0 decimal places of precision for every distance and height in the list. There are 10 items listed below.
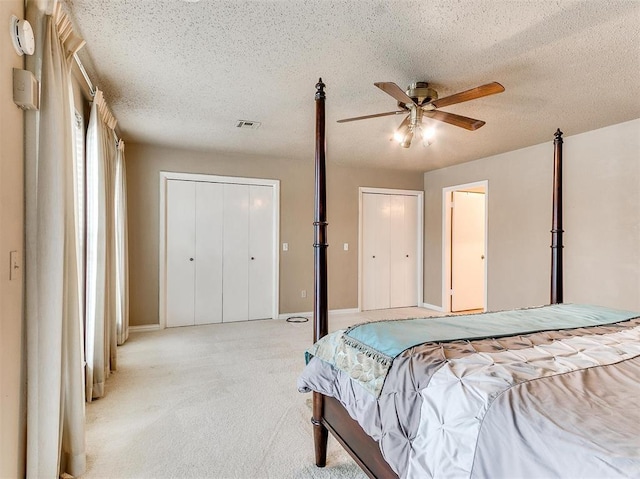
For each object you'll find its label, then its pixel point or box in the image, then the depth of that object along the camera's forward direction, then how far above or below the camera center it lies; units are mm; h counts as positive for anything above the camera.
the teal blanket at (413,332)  1464 -441
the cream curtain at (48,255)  1502 -85
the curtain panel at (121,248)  3793 -140
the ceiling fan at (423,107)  2370 +901
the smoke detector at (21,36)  1394 +793
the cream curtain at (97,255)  2664 -148
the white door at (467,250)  5773 -220
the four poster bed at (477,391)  876 -465
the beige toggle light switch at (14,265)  1380 -117
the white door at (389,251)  5848 -239
